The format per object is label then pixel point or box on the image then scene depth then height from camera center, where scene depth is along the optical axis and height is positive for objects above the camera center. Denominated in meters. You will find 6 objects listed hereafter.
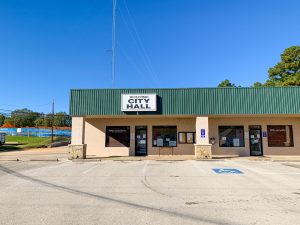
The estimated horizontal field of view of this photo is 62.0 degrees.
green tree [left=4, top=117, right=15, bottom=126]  130.41 +8.01
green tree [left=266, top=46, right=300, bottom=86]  37.44 +10.40
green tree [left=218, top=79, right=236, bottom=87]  54.81 +11.45
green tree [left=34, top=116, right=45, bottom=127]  129.27 +6.72
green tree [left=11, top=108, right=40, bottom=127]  125.91 +7.47
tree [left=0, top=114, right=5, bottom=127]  136.38 +8.69
